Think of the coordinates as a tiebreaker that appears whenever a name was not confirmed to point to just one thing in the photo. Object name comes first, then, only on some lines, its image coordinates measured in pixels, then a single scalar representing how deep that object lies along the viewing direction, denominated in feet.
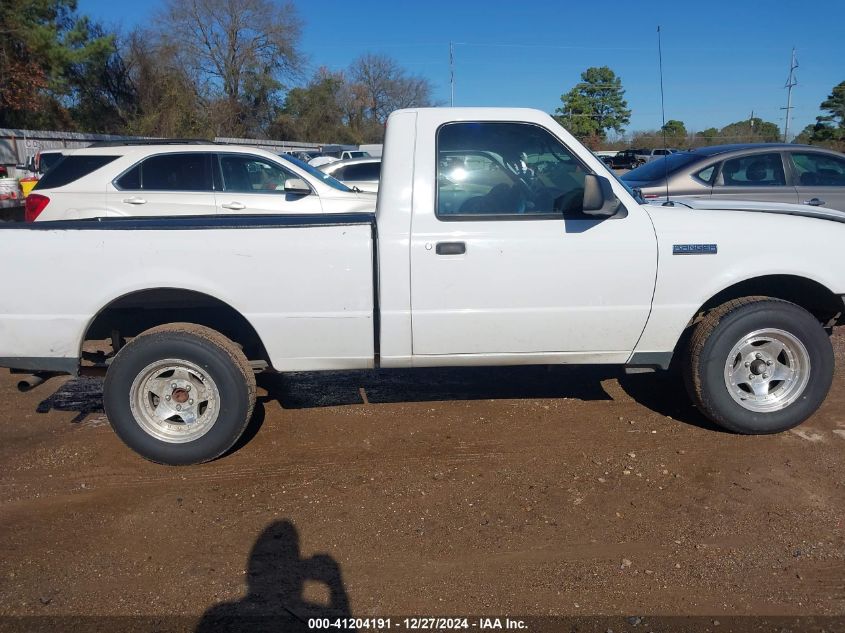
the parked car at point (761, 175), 28.50
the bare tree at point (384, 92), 202.80
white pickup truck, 12.92
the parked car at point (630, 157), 95.06
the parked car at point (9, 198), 42.81
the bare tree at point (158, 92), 141.49
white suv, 26.32
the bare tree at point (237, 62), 155.53
